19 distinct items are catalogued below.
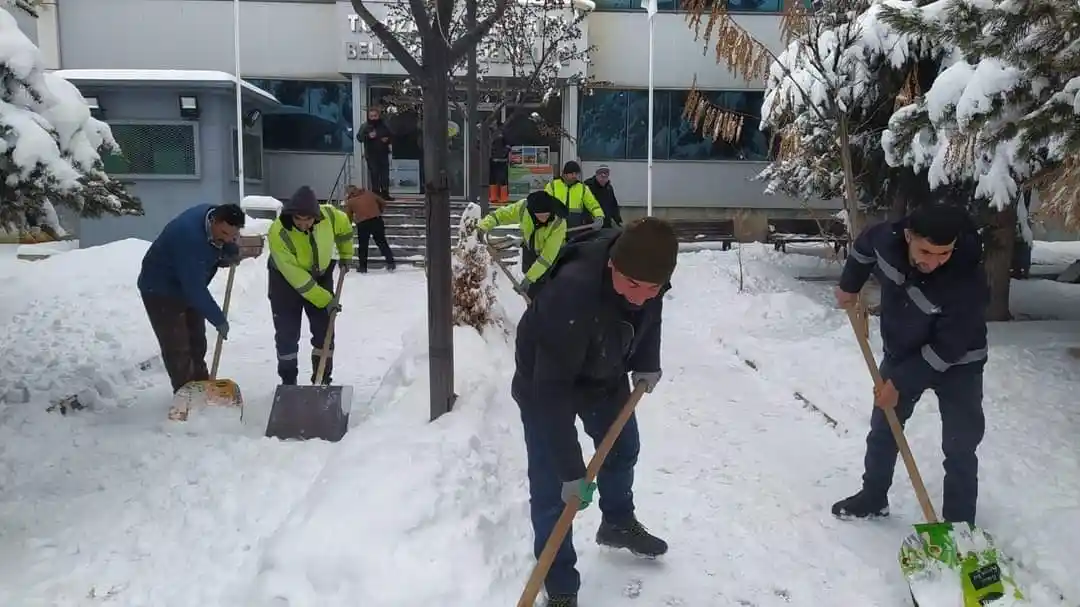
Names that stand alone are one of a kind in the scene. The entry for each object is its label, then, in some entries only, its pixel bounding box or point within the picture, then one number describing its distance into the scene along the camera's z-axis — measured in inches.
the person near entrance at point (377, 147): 559.8
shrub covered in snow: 270.1
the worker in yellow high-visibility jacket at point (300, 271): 223.0
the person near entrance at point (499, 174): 688.4
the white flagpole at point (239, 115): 543.4
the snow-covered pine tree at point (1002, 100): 178.5
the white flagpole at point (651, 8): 523.8
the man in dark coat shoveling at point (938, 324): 137.3
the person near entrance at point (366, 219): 486.3
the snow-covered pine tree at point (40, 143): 169.2
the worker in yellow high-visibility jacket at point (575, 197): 349.7
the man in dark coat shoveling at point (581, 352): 103.6
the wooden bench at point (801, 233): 457.8
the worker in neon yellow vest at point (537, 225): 272.7
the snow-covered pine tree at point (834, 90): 268.2
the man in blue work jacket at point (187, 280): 214.1
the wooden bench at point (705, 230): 628.4
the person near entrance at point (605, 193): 430.9
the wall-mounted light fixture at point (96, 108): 598.9
